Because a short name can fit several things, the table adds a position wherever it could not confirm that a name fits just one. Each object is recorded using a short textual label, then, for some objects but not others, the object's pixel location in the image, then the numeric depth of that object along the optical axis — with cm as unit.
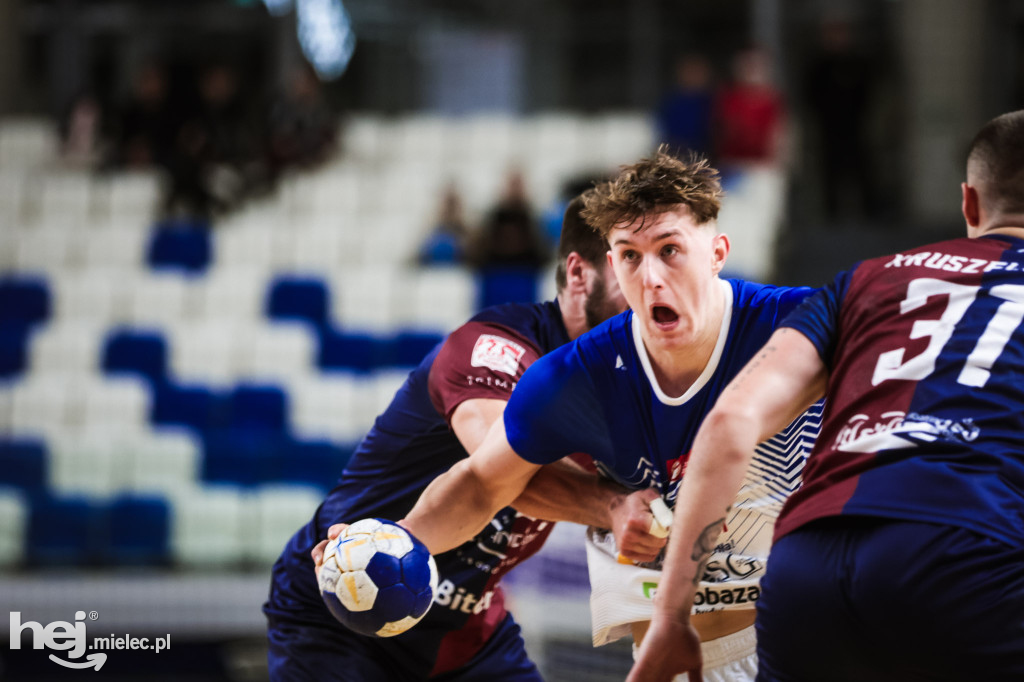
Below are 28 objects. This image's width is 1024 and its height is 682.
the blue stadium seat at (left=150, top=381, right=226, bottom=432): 1747
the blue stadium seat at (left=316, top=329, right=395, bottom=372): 1795
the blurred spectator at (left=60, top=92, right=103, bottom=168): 2302
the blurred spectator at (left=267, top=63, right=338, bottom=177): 2203
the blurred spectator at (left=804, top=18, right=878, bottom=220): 2070
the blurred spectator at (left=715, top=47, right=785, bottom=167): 1931
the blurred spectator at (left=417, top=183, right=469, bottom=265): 1925
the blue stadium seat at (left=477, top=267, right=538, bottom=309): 1797
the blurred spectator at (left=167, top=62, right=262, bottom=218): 2131
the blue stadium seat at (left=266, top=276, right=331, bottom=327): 1909
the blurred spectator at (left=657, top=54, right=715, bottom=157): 1984
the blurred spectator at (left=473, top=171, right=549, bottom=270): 1862
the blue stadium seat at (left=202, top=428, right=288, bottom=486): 1611
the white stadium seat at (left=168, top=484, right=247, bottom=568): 1543
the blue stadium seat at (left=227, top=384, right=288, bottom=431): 1723
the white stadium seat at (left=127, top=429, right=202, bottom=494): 1619
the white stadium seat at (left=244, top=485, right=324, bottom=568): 1530
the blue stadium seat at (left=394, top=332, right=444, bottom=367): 1755
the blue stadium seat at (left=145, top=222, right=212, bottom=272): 2055
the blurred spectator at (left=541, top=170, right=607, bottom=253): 1873
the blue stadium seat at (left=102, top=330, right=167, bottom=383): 1844
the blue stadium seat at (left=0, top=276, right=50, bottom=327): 1980
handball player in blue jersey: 545
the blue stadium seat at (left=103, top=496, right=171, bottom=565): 1553
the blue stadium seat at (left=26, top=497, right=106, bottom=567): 1559
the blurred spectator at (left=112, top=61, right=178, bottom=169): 2253
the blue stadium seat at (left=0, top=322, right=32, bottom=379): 1850
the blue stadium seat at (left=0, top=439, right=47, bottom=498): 1647
